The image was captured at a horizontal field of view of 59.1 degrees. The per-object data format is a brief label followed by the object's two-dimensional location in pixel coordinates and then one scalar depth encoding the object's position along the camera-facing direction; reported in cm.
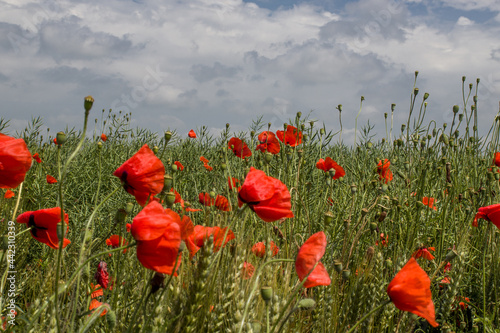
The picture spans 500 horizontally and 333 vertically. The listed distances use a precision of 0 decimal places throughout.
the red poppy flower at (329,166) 270
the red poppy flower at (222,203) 219
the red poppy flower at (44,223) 128
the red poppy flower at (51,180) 302
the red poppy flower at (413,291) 104
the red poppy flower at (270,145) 289
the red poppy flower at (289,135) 282
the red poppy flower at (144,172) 117
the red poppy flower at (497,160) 300
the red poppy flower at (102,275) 159
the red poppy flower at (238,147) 307
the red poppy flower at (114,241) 207
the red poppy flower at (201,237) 131
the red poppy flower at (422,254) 208
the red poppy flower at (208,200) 233
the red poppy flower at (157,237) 94
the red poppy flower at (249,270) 161
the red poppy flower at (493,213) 167
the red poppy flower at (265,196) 124
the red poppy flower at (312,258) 108
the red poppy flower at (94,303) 162
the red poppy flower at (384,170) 262
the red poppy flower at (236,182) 273
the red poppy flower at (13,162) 109
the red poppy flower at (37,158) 318
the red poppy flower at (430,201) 286
